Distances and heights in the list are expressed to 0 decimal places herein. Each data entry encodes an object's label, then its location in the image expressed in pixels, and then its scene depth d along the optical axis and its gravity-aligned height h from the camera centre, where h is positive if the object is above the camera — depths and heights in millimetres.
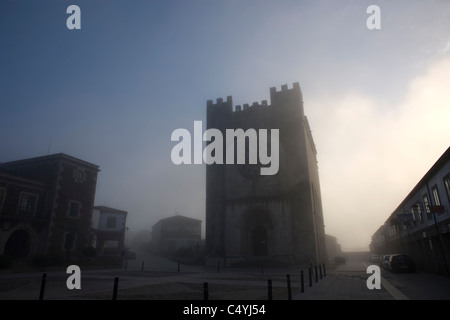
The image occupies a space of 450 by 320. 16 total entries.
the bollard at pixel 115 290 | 7898 -1073
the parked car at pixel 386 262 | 24844 -1262
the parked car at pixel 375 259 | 39444 -1484
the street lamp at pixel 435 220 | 16594 +1840
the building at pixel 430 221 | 16891 +1929
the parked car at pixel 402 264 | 22359 -1213
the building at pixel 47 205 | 25953 +4333
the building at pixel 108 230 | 43562 +2968
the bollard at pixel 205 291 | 7312 -1024
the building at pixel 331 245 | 77881 +921
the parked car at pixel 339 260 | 41938 -1629
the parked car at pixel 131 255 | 48150 -818
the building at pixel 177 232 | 61281 +3741
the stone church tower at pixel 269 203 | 28719 +4702
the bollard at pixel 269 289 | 7857 -1063
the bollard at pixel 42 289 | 8627 -1110
